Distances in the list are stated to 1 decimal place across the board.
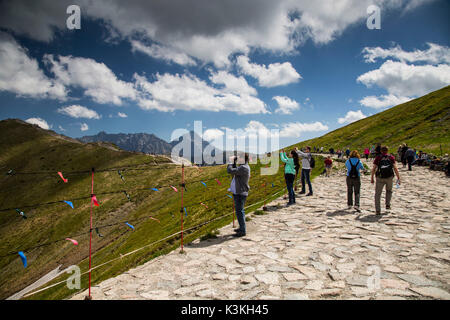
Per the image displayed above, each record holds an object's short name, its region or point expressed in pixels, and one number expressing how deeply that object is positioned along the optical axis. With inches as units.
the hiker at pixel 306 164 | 562.6
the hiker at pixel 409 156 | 977.2
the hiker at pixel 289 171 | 510.3
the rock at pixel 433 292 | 174.7
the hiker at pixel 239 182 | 337.7
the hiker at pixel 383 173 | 418.0
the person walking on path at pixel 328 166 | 986.7
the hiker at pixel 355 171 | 451.2
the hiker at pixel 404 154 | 1091.8
